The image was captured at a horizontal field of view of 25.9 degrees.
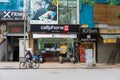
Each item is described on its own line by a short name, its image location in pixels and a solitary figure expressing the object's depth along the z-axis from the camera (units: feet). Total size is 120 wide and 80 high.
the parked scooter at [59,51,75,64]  84.53
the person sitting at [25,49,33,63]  69.37
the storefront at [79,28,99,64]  85.47
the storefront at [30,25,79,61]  85.78
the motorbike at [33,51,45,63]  81.22
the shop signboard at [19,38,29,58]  86.71
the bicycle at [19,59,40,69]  69.31
